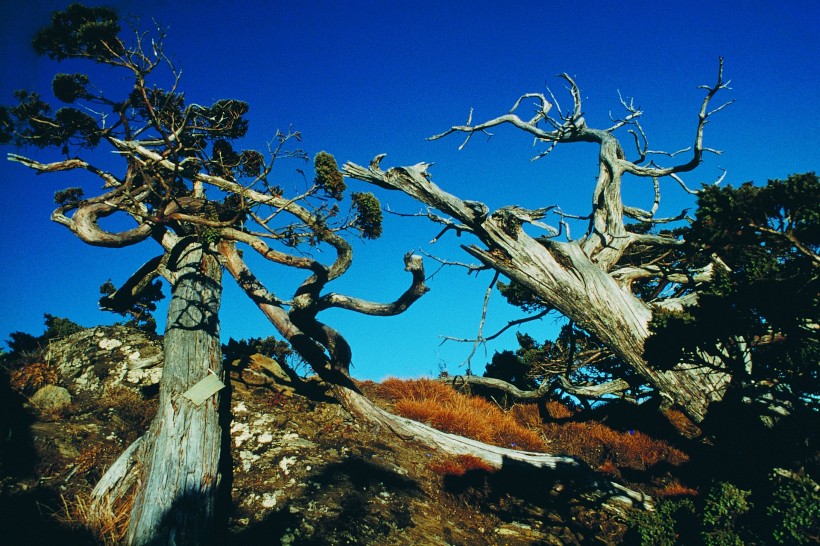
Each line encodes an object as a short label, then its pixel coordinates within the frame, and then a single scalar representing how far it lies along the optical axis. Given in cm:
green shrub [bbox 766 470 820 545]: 370
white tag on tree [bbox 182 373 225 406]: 622
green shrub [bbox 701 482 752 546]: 435
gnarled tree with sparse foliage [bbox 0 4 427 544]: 525
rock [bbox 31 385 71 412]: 734
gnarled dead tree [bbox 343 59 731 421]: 555
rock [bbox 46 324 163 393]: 823
